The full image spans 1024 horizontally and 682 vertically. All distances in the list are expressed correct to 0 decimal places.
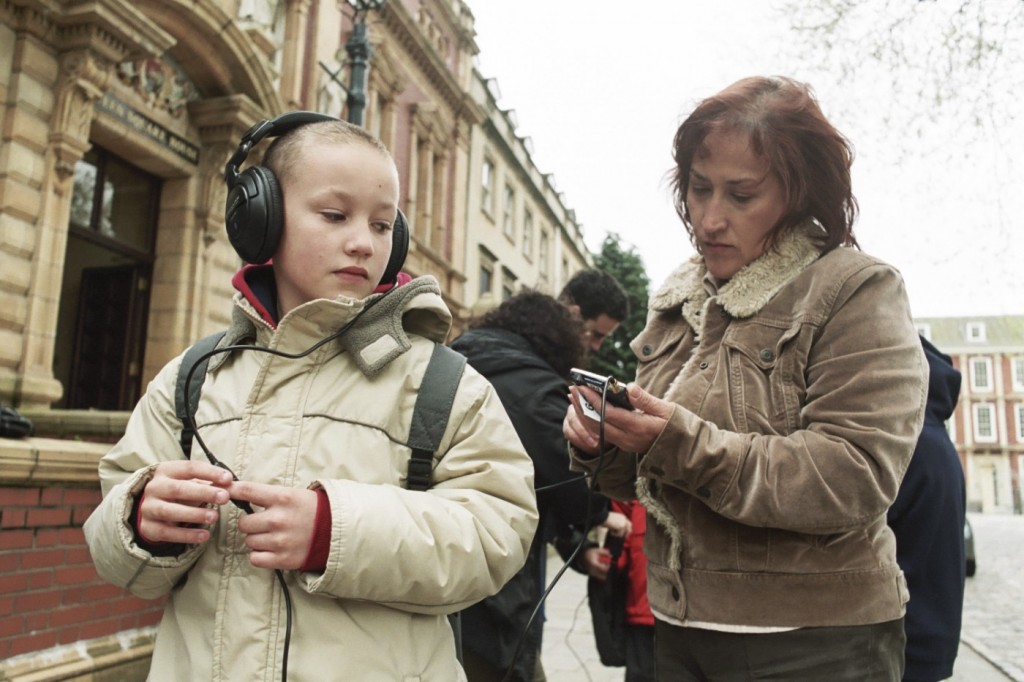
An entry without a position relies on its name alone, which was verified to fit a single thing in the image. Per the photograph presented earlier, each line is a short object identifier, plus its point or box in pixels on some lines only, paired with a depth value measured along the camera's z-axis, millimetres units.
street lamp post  6484
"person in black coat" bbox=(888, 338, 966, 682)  1953
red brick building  60750
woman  1390
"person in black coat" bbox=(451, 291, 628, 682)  2537
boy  1225
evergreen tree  24844
